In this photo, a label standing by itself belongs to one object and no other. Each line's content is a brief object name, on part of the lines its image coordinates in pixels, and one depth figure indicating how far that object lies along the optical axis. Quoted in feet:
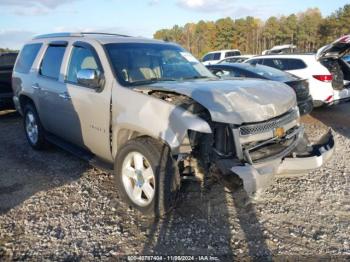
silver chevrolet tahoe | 12.38
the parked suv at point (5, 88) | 31.16
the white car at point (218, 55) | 86.49
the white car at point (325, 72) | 30.86
